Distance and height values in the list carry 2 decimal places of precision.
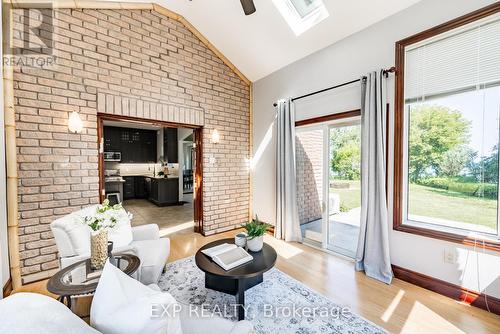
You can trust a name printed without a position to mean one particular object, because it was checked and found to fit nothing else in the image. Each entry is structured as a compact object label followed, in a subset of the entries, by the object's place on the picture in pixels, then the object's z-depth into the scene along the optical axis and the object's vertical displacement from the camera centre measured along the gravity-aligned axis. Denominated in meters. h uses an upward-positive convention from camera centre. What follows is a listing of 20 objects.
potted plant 2.25 -0.76
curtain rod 2.52 +1.12
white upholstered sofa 0.68 -0.52
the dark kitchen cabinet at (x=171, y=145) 7.46 +0.71
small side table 1.45 -0.85
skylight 2.92 +2.19
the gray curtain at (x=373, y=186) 2.54 -0.26
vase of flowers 1.68 -0.53
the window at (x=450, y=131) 2.02 +0.36
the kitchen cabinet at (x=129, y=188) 7.87 -0.85
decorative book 1.95 -0.88
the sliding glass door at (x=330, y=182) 3.11 -0.28
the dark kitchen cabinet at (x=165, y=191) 6.64 -0.83
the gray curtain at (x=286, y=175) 3.65 -0.18
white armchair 1.91 -0.84
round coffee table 1.84 -0.94
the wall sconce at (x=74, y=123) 2.68 +0.54
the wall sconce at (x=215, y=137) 4.09 +0.54
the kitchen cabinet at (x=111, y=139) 7.52 +0.94
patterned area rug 1.80 -1.36
